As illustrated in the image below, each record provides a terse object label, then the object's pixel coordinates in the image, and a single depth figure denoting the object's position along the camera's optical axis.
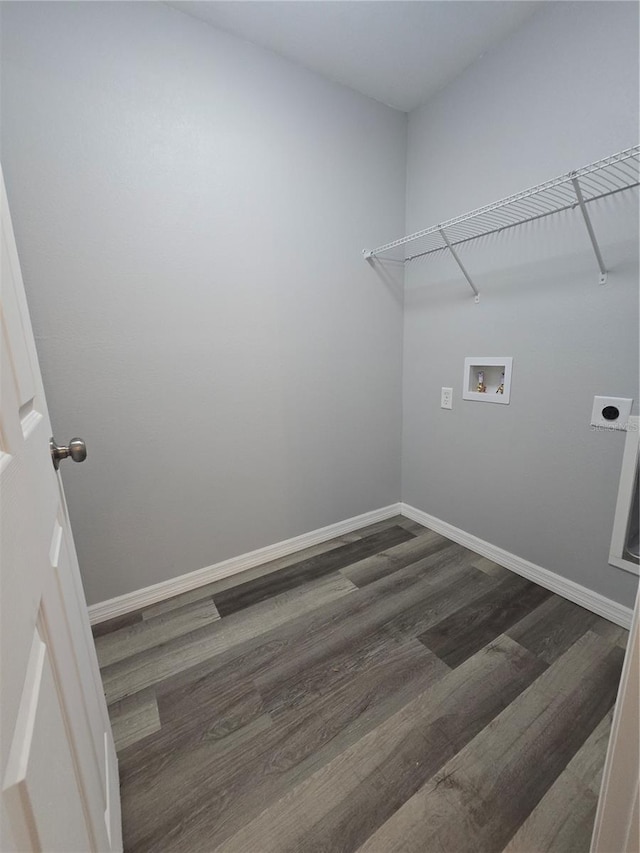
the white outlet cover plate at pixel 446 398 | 2.05
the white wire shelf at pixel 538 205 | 1.20
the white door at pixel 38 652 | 0.32
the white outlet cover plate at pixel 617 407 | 1.37
